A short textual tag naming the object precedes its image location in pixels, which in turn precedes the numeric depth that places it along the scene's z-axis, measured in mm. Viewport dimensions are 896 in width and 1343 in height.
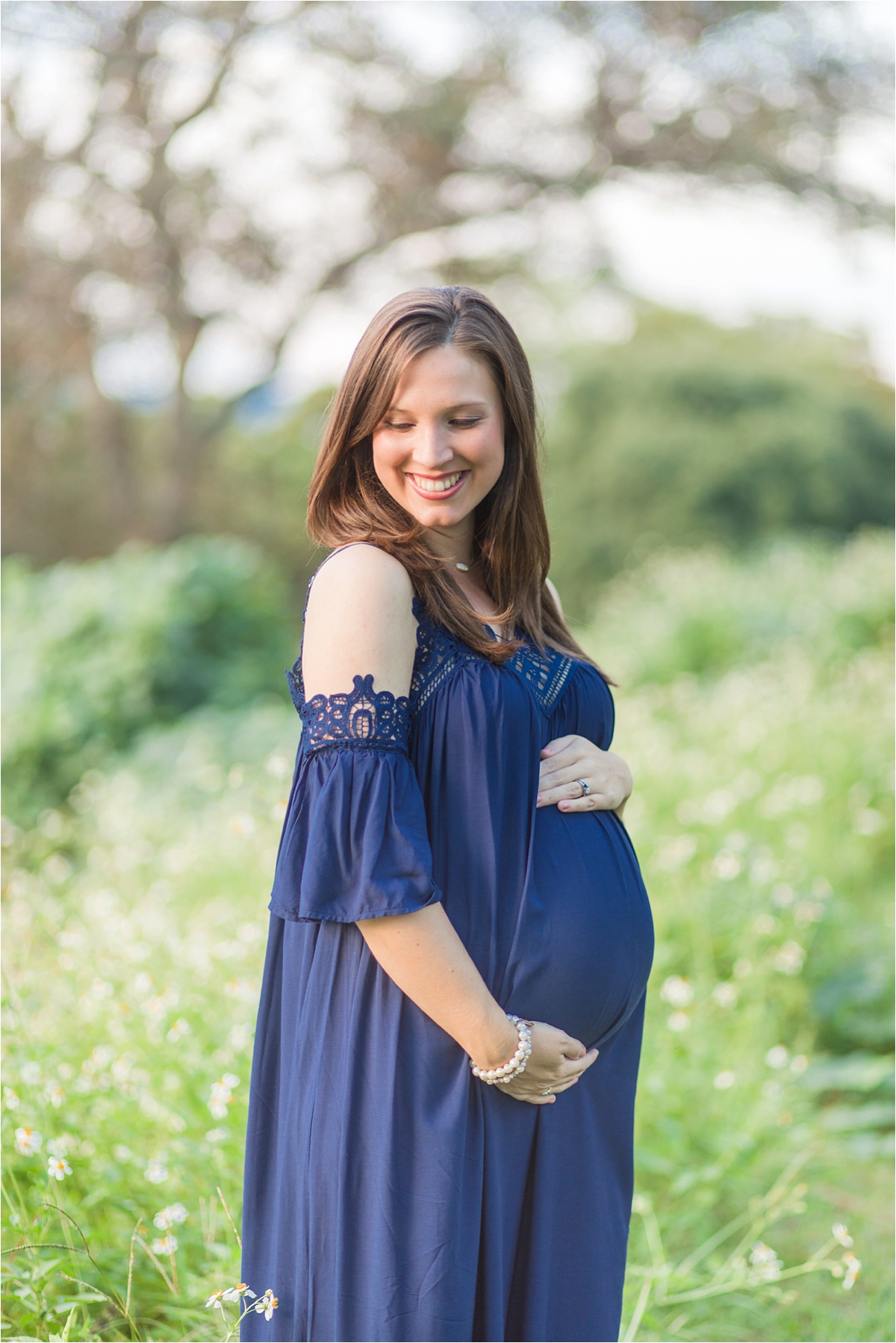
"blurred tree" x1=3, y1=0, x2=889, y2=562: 9164
